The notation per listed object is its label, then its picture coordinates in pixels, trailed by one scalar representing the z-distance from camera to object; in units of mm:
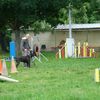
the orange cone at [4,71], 18328
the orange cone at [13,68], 20697
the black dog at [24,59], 22914
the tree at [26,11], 39269
